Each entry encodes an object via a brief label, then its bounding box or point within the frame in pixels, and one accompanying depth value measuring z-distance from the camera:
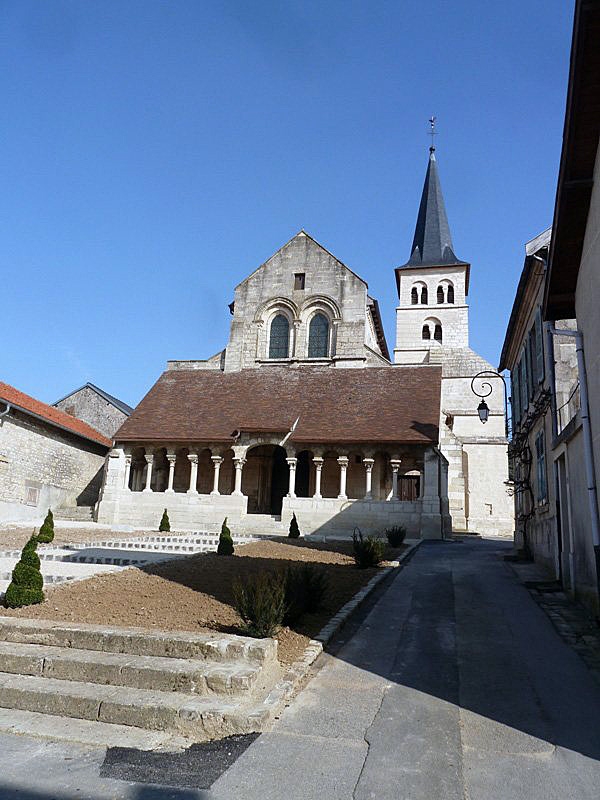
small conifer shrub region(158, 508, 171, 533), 19.12
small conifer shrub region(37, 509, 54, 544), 13.24
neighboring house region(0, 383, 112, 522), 20.92
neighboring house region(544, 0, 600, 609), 6.07
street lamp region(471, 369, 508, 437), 14.97
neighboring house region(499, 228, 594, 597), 8.75
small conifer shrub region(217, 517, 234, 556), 12.75
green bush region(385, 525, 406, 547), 16.51
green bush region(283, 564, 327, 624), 6.59
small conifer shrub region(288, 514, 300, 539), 17.73
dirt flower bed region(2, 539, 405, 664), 6.10
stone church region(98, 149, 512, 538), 20.95
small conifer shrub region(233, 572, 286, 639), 5.52
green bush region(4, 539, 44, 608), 6.31
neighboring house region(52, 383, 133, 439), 31.78
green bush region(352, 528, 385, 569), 11.60
